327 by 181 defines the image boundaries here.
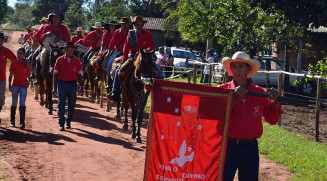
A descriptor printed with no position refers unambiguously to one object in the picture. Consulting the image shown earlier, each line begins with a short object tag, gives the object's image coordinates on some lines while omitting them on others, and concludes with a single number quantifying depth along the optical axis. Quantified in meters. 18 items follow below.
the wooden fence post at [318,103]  14.40
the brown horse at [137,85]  12.43
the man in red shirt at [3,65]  12.67
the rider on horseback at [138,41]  13.57
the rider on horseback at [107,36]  18.22
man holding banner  6.25
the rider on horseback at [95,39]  20.52
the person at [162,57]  28.20
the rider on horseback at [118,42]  15.92
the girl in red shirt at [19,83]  13.34
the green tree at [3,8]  89.63
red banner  6.29
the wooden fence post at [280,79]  17.03
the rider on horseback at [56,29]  16.97
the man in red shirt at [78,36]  24.92
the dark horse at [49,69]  16.05
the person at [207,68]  25.96
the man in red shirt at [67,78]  13.46
